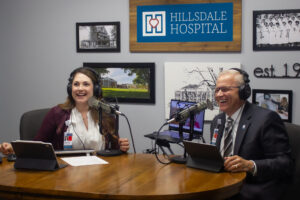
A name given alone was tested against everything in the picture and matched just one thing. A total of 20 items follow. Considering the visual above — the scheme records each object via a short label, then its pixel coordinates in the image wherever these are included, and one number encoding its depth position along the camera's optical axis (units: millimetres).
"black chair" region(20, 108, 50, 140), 3379
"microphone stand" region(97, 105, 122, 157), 2787
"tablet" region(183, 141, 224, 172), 2316
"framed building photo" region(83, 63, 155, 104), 4020
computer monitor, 3469
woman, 3084
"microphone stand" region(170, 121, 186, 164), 2562
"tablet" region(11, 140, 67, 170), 2387
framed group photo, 3551
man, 2434
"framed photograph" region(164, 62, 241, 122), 3828
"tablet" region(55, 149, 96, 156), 2777
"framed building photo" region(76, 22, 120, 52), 4093
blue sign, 3752
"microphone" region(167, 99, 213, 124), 2516
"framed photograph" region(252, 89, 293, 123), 3582
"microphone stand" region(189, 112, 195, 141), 2553
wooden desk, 1995
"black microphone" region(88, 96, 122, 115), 2725
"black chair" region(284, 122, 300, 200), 2639
